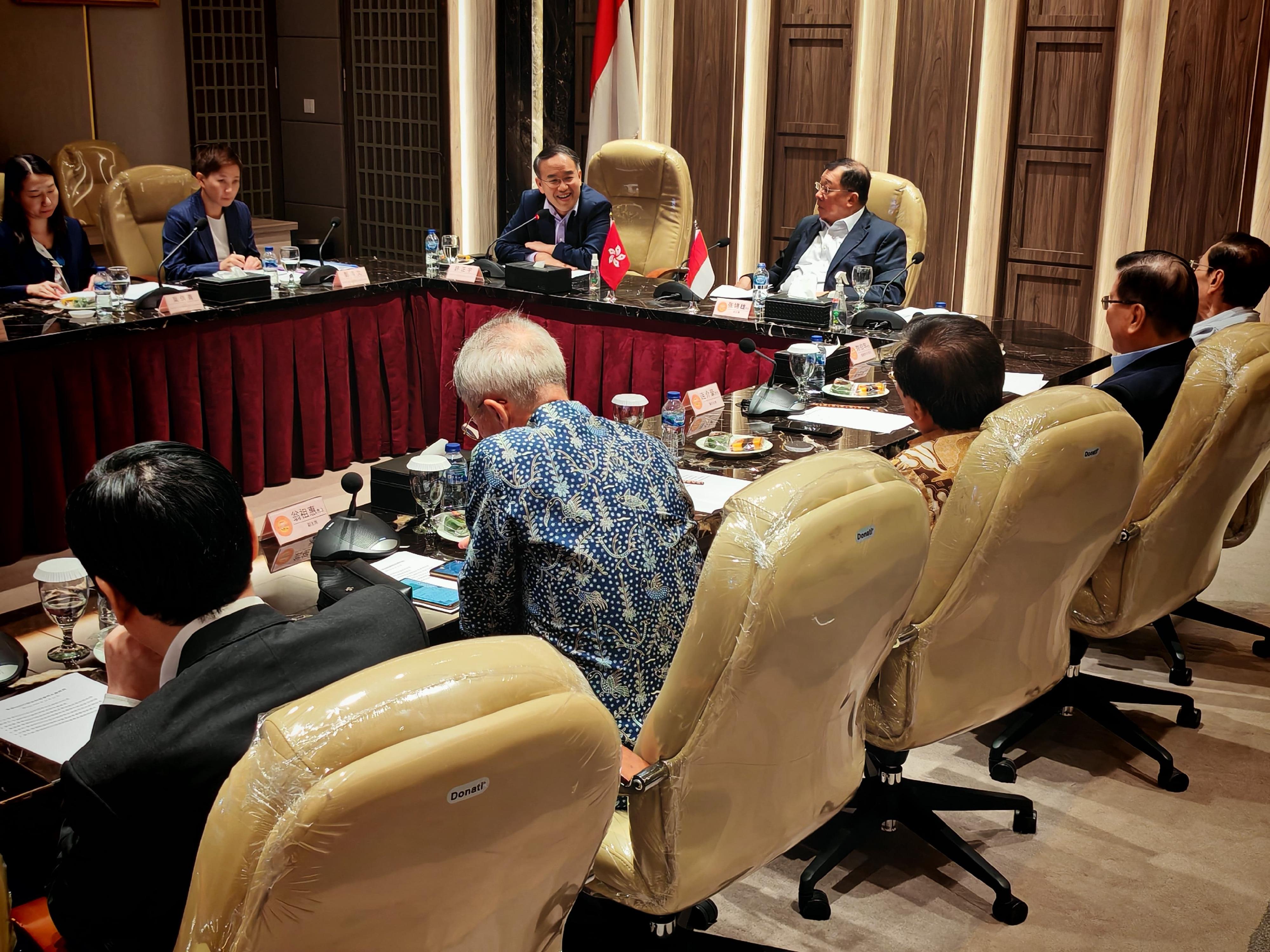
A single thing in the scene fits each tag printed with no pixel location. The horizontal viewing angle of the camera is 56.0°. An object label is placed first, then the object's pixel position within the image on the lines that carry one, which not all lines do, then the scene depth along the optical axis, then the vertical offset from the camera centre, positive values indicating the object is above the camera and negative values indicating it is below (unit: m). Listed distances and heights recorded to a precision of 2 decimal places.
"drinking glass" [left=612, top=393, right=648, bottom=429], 2.75 -0.53
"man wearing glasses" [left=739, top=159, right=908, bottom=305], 4.42 -0.21
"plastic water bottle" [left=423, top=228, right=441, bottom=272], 4.71 -0.32
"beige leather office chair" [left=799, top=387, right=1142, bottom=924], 1.86 -0.60
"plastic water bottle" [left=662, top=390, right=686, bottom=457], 2.73 -0.56
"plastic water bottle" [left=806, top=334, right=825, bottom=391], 3.15 -0.52
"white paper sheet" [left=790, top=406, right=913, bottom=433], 2.93 -0.59
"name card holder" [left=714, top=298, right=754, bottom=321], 3.92 -0.45
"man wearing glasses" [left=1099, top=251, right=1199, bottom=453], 2.71 -0.35
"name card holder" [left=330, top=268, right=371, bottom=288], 4.30 -0.40
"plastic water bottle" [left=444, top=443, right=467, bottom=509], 2.29 -0.59
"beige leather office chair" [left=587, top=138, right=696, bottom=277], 5.13 -0.11
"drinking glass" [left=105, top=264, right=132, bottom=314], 3.82 -0.38
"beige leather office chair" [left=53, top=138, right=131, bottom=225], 6.11 -0.05
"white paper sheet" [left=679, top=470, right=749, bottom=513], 2.37 -0.64
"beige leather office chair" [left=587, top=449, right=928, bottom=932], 1.41 -0.61
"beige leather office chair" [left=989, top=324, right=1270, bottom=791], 2.39 -0.62
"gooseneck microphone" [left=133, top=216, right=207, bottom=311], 3.80 -0.41
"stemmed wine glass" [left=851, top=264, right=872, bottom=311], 3.94 -0.34
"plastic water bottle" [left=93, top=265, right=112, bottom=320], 3.77 -0.40
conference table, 3.56 -0.66
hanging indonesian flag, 6.14 +0.46
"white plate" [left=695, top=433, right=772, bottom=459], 2.73 -0.61
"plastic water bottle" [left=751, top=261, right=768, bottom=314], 4.05 -0.38
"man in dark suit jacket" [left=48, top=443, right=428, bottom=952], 1.11 -0.50
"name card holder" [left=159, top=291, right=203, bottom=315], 3.77 -0.43
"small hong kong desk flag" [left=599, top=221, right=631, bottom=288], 4.13 -0.31
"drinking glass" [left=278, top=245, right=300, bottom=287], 4.51 -0.34
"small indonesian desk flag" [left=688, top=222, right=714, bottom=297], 4.06 -0.33
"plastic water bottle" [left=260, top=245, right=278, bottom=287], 4.34 -0.35
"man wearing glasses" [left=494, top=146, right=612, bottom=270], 4.84 -0.20
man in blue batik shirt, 1.70 -0.53
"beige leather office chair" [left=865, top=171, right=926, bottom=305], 4.59 -0.13
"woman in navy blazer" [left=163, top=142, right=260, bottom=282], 4.43 -0.20
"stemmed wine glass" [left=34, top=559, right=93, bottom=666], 1.76 -0.63
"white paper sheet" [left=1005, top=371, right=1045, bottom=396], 3.17 -0.54
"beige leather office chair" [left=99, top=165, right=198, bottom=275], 4.52 -0.18
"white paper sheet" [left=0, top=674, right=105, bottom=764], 1.49 -0.71
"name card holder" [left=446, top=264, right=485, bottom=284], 4.51 -0.39
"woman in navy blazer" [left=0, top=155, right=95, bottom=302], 4.25 -0.24
